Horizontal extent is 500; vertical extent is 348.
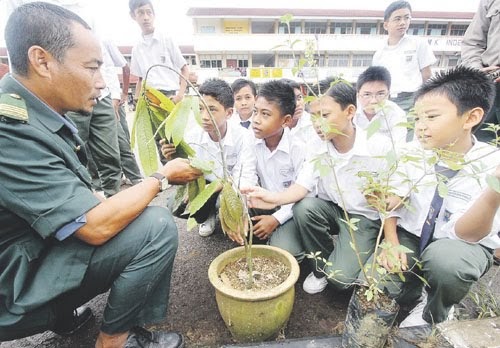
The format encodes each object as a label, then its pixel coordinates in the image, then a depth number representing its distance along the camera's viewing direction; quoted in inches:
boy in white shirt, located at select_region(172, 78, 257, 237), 90.5
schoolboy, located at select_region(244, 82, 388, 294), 73.3
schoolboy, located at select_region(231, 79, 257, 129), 144.5
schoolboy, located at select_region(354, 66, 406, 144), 111.2
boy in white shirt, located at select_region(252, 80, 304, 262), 78.4
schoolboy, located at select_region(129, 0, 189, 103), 132.8
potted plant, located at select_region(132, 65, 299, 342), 50.9
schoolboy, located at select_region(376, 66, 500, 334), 50.9
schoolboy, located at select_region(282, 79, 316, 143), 99.5
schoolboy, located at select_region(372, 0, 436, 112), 132.4
